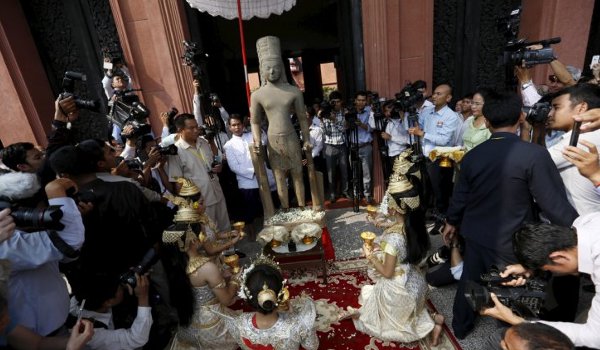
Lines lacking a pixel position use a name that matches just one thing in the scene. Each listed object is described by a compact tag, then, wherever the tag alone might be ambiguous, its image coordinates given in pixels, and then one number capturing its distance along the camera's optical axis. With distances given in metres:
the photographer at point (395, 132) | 4.58
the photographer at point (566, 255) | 1.39
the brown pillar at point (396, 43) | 4.41
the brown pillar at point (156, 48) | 4.41
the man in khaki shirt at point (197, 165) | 3.57
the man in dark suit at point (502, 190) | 1.97
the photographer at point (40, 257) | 1.68
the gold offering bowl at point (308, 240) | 3.47
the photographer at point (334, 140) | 4.87
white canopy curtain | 4.31
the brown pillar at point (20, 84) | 4.68
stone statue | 3.72
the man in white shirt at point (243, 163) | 4.36
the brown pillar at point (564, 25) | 4.42
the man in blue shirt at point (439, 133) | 4.04
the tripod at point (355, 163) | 4.74
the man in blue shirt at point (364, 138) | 4.73
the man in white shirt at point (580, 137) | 2.12
